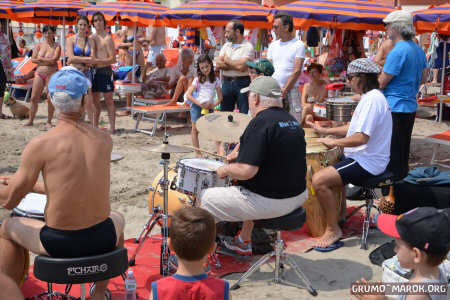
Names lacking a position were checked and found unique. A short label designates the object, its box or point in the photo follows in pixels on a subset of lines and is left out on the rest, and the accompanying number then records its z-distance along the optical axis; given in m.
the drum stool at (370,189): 4.44
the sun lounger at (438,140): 6.89
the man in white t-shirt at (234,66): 6.80
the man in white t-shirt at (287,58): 6.31
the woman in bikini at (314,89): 7.78
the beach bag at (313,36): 10.57
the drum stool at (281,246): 3.75
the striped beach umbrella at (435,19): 8.46
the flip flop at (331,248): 4.55
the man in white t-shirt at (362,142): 4.37
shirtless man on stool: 2.73
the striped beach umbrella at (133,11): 10.13
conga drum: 4.71
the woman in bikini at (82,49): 8.23
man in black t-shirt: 3.58
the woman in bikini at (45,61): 9.11
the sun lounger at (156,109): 9.02
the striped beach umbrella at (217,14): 8.85
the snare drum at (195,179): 3.91
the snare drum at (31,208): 3.13
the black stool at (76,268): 2.74
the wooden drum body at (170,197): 4.29
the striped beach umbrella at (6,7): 12.59
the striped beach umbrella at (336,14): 7.85
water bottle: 3.41
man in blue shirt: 5.16
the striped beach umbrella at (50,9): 11.84
